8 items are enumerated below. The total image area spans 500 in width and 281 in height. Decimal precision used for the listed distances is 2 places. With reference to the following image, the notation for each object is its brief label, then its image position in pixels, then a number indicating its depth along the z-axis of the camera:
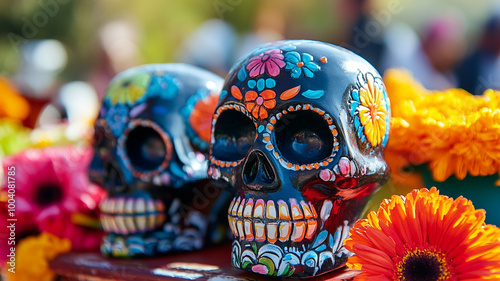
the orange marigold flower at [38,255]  0.91
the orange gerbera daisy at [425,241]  0.76
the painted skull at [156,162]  0.88
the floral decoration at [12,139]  1.12
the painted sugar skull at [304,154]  0.80
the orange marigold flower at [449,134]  0.81
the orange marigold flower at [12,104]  1.50
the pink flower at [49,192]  0.94
